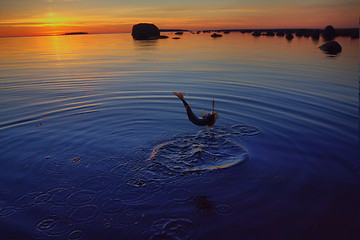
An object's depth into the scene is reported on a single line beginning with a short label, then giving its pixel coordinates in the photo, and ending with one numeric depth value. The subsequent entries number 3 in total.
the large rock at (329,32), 75.21
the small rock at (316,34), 74.00
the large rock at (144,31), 102.93
